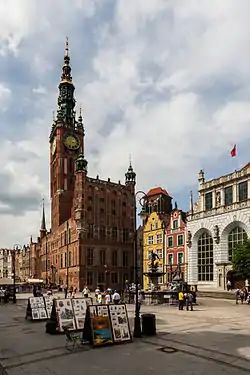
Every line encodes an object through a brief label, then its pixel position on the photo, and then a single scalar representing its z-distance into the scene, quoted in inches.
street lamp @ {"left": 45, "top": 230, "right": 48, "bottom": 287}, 4084.6
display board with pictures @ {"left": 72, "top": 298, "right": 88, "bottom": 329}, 788.6
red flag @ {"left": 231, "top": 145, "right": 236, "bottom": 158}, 2060.8
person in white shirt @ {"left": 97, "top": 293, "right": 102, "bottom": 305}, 1331.7
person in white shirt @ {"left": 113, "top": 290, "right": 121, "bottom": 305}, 1219.4
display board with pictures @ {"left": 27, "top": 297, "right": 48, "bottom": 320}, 1017.5
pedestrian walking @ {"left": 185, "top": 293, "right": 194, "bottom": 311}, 1249.0
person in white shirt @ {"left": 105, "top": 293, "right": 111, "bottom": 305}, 1289.2
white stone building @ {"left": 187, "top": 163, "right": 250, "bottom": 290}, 2126.0
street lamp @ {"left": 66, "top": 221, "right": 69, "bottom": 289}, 3127.2
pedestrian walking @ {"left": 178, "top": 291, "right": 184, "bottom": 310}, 1251.2
